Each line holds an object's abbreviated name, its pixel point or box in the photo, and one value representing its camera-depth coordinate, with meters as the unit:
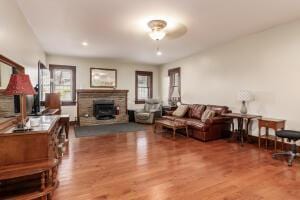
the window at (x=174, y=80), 7.43
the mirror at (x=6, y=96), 2.18
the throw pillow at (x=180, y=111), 5.96
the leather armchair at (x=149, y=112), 7.12
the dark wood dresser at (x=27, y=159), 1.79
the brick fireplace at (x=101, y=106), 7.00
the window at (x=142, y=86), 8.35
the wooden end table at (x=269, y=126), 3.62
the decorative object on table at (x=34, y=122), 2.28
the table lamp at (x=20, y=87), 1.93
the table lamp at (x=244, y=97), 4.24
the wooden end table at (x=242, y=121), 4.15
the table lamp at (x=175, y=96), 7.23
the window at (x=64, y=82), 6.77
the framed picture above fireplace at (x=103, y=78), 7.37
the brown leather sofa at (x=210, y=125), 4.58
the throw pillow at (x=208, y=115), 4.72
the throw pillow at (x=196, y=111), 5.53
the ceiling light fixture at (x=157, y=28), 3.44
